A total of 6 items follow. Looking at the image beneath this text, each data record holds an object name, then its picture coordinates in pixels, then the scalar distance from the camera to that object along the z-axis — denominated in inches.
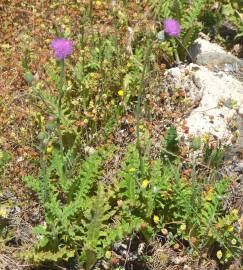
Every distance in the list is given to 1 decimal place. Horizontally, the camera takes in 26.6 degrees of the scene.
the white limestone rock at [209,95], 144.4
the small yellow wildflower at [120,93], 149.8
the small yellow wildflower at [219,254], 116.7
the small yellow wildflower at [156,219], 120.0
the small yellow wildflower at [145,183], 119.3
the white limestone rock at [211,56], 165.3
